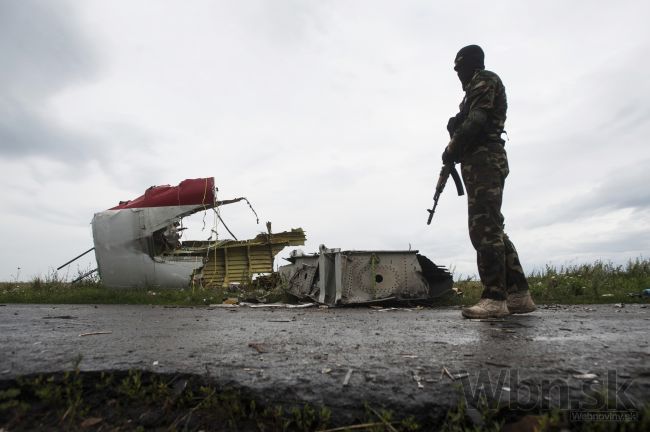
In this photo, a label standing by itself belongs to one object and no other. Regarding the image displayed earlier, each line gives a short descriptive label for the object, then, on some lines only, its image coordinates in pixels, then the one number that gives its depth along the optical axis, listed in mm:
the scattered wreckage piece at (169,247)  11531
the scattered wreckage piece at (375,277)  7059
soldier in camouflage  4027
